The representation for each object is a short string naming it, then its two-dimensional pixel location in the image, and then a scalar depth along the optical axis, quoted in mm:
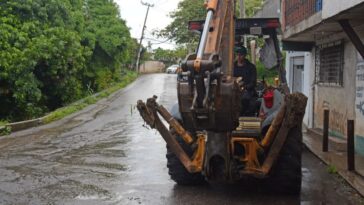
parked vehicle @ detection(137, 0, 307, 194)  5684
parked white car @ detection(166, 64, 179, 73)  62219
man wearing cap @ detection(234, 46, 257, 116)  8391
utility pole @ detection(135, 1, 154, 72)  60172
